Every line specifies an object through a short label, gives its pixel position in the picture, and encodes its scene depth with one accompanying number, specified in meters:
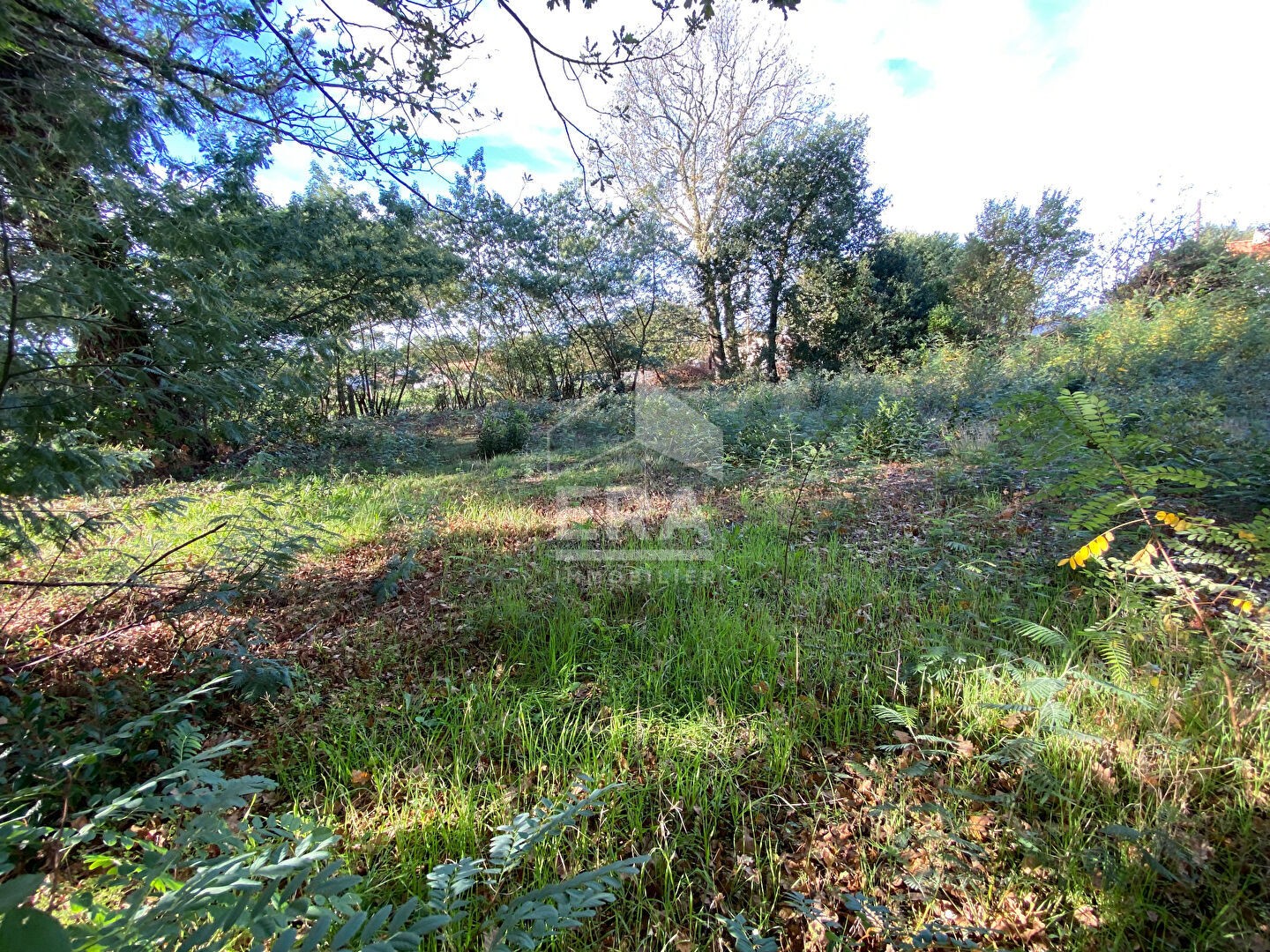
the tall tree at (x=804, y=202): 12.20
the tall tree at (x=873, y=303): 13.19
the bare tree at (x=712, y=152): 11.93
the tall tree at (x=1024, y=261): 12.29
